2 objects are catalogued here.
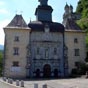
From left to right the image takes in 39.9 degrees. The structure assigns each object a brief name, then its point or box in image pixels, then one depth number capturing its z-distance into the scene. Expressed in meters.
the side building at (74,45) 24.27
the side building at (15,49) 22.83
